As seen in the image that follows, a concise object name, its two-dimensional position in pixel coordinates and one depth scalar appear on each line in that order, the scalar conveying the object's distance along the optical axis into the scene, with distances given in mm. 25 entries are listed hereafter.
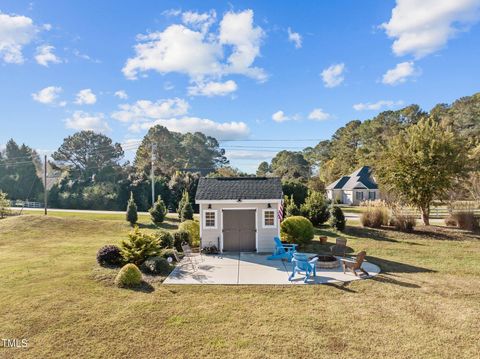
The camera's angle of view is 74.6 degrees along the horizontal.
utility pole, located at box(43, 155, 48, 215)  33162
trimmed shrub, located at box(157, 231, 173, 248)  14992
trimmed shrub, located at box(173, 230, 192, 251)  15758
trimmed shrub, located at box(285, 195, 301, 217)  20472
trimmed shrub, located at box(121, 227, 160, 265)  12195
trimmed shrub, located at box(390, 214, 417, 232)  20391
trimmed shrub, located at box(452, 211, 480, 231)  20938
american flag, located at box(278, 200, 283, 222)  14742
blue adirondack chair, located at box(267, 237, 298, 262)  13469
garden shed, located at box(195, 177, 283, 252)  15000
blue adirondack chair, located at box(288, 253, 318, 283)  10656
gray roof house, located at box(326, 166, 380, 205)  45938
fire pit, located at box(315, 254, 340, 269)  12180
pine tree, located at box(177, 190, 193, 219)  26781
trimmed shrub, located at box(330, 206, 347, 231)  20641
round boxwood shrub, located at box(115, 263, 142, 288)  10094
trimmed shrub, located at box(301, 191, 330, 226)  22031
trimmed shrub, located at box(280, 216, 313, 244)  16281
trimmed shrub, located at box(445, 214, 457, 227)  21905
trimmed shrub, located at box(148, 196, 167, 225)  25594
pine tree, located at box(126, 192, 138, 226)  24781
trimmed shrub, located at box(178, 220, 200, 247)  16469
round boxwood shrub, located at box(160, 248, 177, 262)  13173
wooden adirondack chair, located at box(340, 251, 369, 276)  11039
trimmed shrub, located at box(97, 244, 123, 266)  12523
